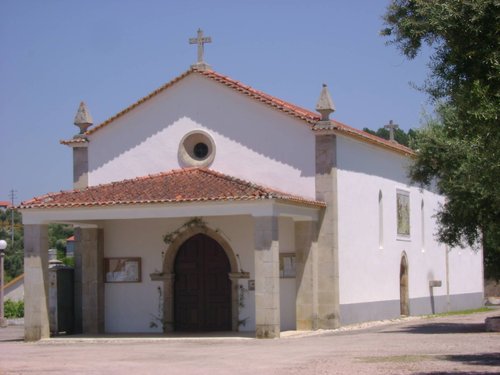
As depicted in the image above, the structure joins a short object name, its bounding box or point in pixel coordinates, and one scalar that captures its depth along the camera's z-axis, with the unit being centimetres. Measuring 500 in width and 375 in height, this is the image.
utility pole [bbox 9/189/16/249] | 8006
